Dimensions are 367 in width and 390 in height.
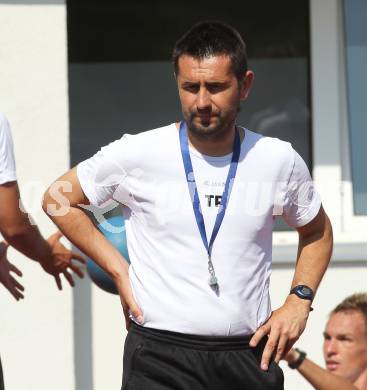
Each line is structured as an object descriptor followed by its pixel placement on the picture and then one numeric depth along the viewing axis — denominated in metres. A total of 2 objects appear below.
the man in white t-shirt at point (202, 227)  8.34
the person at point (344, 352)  10.48
